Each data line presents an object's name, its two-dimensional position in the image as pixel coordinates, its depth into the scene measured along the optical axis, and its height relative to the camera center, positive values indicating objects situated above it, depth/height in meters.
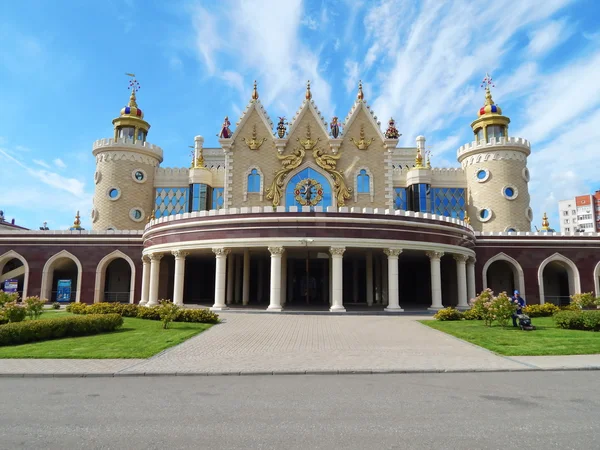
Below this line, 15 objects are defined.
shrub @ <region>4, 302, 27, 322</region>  19.62 -1.57
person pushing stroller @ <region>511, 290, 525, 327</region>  21.94 -1.28
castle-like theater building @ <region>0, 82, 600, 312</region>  30.97 +4.17
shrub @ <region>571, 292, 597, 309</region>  30.11 -1.17
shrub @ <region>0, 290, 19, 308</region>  22.20 -1.01
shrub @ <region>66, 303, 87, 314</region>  27.98 -1.97
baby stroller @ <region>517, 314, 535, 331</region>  21.17 -1.97
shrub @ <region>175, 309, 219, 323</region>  23.27 -1.98
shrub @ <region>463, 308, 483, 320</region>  25.78 -1.96
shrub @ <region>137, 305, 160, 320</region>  25.72 -2.07
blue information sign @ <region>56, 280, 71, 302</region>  40.38 -1.21
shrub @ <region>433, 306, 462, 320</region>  25.62 -1.95
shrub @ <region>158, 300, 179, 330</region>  21.16 -1.60
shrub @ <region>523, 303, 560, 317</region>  27.77 -1.78
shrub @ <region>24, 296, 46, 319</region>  21.38 -1.34
